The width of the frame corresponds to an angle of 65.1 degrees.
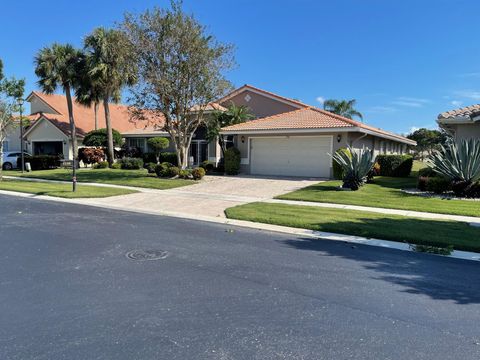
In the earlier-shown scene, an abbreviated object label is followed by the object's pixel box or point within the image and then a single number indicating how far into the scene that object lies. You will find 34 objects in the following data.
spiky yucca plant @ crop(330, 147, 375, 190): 15.84
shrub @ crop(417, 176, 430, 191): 15.57
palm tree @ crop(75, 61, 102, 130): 30.31
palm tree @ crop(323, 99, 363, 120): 42.50
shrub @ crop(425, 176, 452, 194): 14.65
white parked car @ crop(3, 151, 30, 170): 35.09
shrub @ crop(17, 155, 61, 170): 32.97
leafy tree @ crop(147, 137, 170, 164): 31.44
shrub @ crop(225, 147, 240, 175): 24.50
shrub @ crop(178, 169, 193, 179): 22.02
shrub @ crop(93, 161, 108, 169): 31.23
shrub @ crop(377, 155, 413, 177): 22.81
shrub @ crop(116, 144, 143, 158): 34.88
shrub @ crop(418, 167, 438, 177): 16.91
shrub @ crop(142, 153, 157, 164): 32.66
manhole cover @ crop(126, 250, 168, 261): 6.46
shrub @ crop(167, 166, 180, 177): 22.23
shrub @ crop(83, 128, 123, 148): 33.81
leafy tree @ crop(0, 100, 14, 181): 22.42
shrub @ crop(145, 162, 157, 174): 25.44
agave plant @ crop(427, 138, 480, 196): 13.66
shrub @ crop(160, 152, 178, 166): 30.45
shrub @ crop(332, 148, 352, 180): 20.33
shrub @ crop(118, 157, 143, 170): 30.33
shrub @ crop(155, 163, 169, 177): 22.61
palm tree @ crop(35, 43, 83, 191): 30.41
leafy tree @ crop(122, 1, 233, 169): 20.14
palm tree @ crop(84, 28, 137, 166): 28.95
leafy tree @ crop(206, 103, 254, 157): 26.11
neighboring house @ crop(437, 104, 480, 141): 15.78
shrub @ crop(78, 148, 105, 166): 33.22
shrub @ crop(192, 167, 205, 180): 21.66
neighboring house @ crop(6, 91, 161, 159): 36.41
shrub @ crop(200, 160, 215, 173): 26.30
